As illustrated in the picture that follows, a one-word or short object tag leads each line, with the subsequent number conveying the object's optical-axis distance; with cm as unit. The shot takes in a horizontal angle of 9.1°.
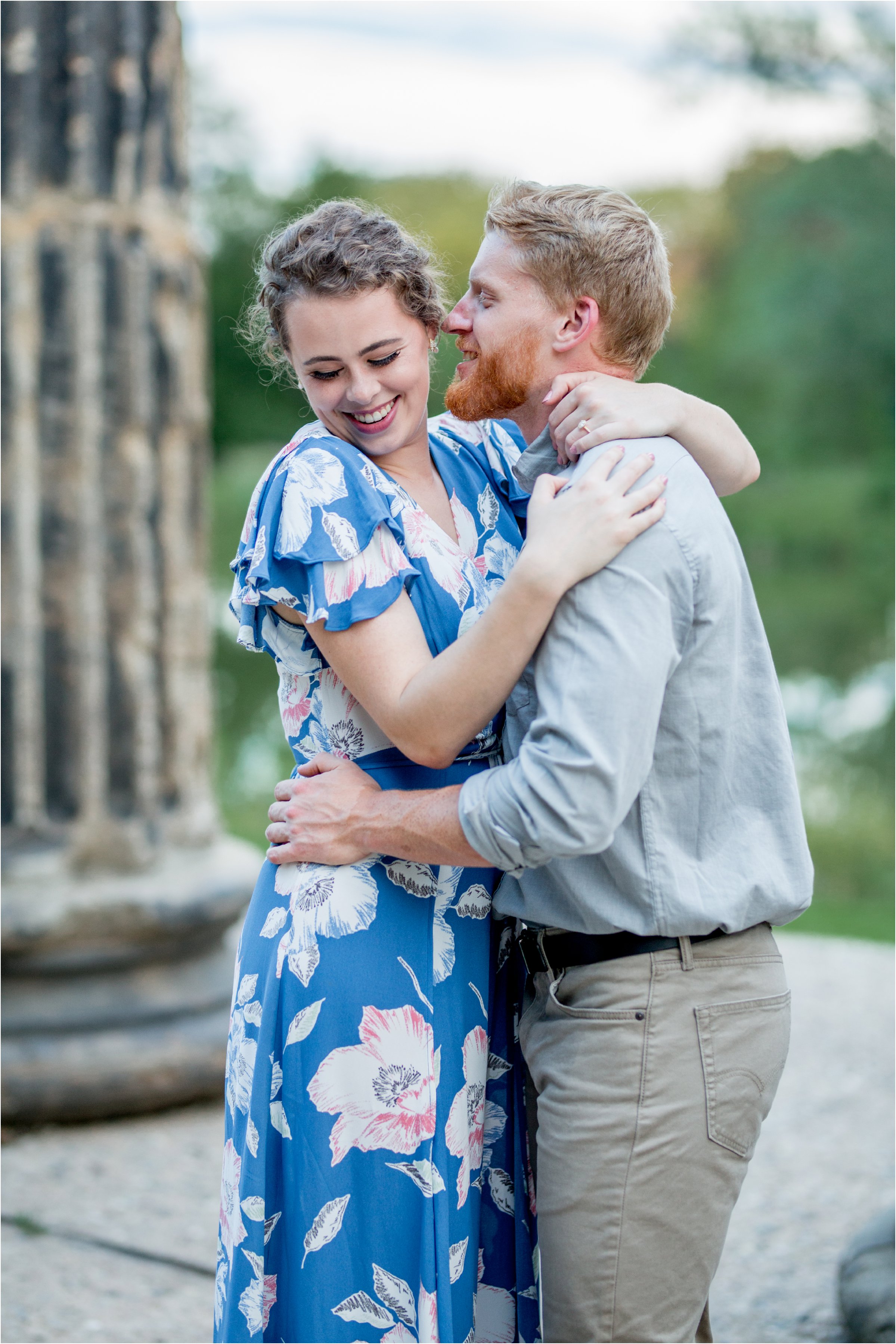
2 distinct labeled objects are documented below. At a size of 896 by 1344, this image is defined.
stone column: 773
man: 570
